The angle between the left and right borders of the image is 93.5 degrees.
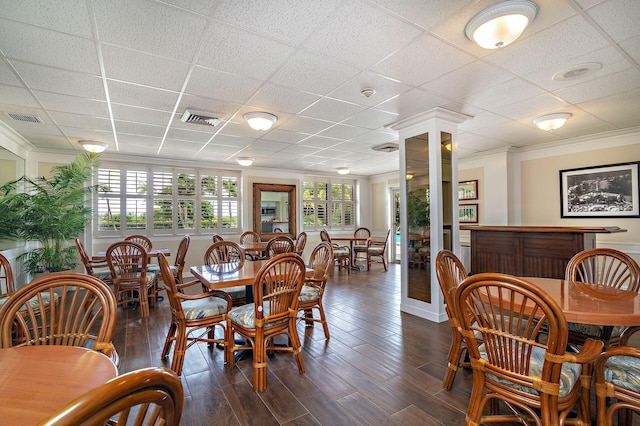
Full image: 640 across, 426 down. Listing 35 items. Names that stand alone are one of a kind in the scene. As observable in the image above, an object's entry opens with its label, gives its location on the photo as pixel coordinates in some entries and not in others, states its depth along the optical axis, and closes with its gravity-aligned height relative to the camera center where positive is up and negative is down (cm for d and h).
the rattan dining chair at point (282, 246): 498 -46
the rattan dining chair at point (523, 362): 131 -73
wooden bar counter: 381 -45
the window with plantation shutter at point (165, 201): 588 +39
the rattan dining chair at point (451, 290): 206 -52
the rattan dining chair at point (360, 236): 734 -56
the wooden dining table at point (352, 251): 711 -79
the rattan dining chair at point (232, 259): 318 -53
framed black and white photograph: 439 +36
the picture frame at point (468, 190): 609 +55
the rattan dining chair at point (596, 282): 210 -54
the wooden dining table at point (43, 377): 86 -54
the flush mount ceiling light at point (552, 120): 366 +117
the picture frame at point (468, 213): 610 +7
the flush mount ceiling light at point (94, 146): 476 +119
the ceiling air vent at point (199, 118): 352 +123
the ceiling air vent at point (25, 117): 351 +125
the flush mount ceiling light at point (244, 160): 604 +117
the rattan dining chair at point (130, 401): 44 -30
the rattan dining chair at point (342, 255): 683 -85
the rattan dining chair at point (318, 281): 302 -66
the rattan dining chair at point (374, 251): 711 -80
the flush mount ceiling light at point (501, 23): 178 +120
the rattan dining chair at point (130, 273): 393 -74
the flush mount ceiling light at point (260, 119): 354 +118
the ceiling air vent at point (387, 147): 524 +126
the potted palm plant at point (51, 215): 388 +7
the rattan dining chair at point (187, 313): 239 -79
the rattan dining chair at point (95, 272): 413 -73
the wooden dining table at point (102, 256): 436 -55
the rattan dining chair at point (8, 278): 263 -52
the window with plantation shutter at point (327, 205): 827 +37
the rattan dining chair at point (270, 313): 224 -77
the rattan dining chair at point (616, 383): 141 -82
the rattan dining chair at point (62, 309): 140 -43
